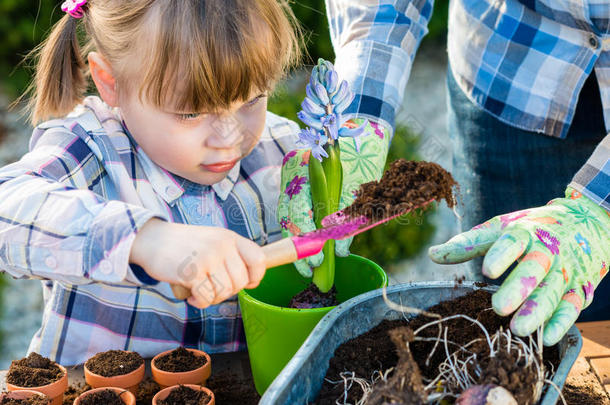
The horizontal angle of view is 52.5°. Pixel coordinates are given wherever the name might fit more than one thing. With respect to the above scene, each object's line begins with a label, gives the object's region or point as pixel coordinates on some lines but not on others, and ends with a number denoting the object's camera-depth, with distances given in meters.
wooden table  1.01
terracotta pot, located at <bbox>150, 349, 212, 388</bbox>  0.94
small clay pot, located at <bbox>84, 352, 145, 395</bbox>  0.95
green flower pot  0.94
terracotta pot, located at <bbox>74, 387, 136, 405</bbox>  0.89
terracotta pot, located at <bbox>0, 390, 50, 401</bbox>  0.89
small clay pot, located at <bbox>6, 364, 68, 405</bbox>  0.91
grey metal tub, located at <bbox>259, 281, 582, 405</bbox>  0.75
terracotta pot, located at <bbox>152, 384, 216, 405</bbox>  0.89
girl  0.87
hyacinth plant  1.01
